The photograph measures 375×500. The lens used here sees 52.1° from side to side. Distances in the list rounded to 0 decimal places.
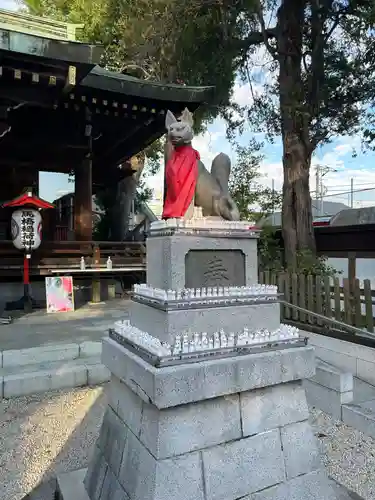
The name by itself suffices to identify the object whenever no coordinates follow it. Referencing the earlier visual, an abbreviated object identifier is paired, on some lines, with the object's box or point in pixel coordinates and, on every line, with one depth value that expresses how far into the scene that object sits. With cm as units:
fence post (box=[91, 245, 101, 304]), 1024
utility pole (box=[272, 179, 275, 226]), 1145
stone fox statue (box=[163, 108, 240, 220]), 309
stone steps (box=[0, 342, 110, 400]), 491
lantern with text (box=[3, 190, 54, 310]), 879
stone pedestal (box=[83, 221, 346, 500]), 240
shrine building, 695
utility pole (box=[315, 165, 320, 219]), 1825
